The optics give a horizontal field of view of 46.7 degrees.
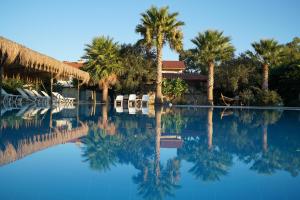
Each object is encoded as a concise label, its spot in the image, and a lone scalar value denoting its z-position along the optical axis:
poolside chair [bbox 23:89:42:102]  20.27
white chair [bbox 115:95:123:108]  24.73
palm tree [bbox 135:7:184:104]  24.84
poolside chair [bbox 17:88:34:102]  19.42
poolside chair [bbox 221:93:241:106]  24.83
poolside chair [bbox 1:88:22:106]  17.92
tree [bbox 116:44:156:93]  27.20
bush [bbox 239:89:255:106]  24.73
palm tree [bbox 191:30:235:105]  25.66
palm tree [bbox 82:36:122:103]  26.73
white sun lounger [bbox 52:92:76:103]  23.42
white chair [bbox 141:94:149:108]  24.17
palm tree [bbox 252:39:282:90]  25.38
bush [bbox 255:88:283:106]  23.92
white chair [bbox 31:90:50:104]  21.17
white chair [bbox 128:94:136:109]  24.41
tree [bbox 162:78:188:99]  27.31
